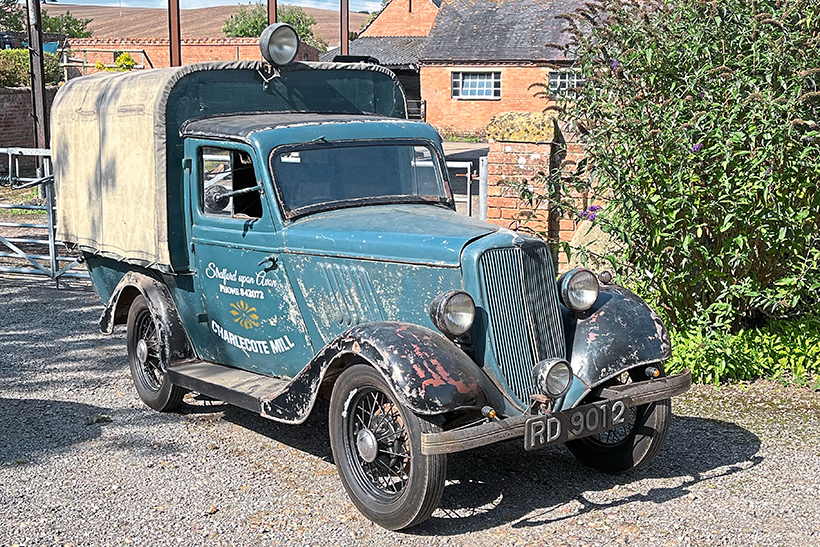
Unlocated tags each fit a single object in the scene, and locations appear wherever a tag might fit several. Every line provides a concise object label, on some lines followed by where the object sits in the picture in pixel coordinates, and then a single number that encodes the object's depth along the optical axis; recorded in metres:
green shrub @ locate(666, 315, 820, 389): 6.45
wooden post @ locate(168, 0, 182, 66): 16.67
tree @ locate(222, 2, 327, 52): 55.44
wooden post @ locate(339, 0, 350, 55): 23.98
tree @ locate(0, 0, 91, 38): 47.00
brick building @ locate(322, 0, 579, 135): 32.75
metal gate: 10.41
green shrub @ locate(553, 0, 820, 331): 5.73
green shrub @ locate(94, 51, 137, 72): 28.50
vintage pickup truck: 4.30
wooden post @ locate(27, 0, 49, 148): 16.06
